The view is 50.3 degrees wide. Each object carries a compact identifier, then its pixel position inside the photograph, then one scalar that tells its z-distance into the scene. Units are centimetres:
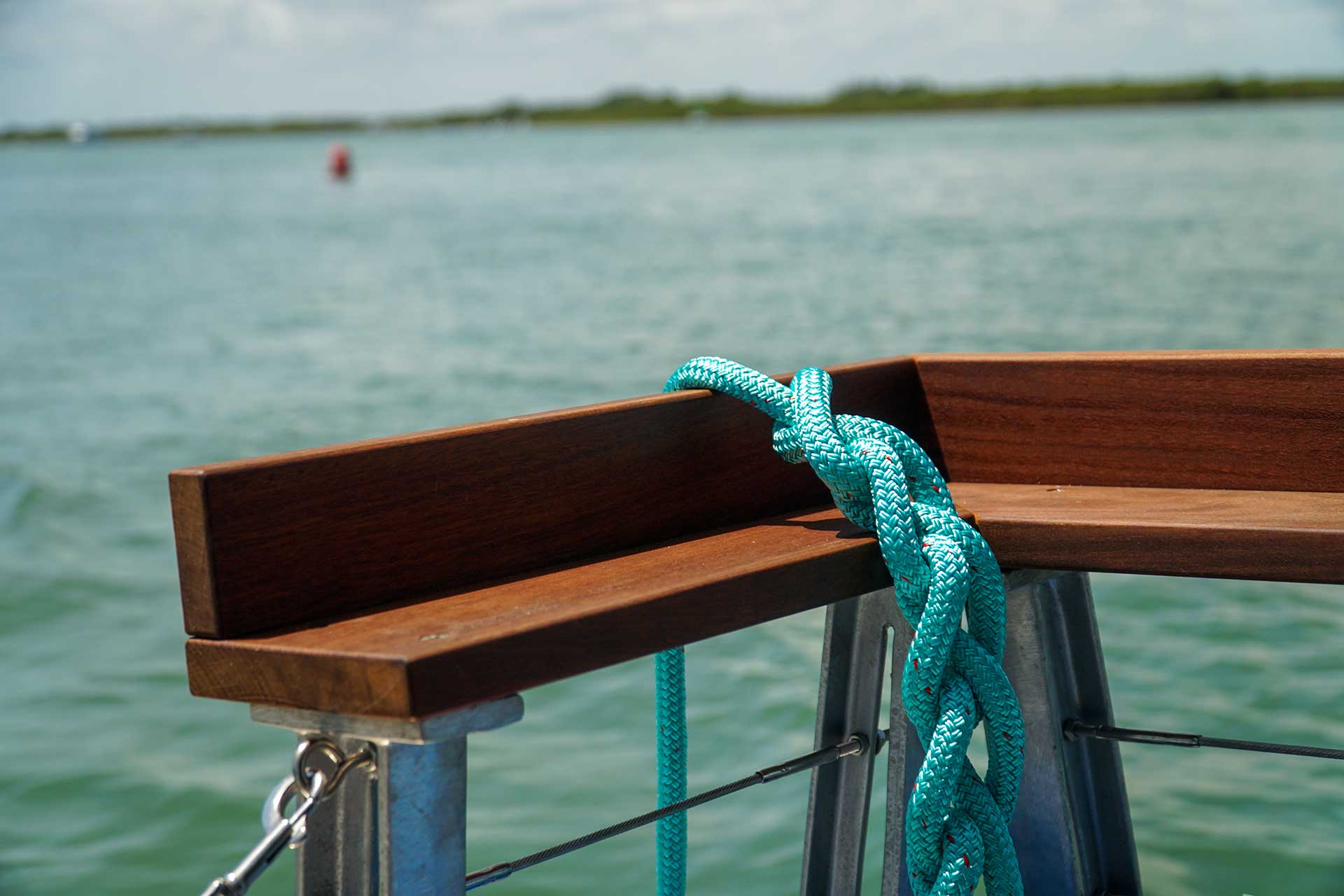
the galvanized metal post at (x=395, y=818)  91
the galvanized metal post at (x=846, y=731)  141
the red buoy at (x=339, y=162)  4534
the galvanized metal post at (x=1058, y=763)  135
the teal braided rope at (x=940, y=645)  111
